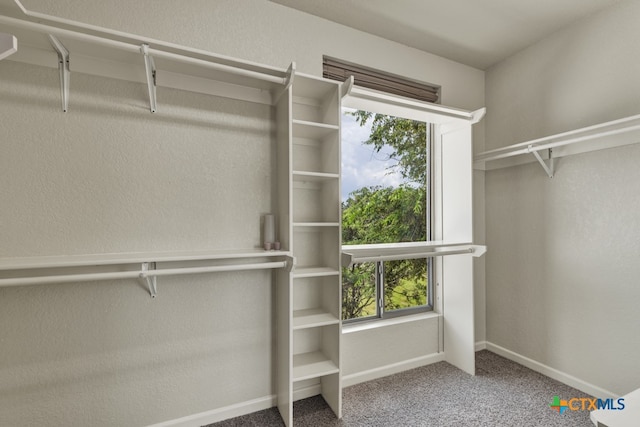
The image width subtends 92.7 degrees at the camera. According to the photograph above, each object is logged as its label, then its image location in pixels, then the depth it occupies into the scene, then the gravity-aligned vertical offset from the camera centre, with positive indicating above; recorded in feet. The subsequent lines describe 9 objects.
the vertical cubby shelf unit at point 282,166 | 4.40 +1.17
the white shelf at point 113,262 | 4.09 -0.71
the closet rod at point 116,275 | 4.06 -0.78
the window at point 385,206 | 7.80 +0.42
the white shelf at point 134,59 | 4.05 +2.64
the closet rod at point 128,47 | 3.84 +2.50
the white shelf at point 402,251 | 6.31 -0.68
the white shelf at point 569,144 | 6.11 +1.72
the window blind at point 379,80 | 7.23 +3.61
